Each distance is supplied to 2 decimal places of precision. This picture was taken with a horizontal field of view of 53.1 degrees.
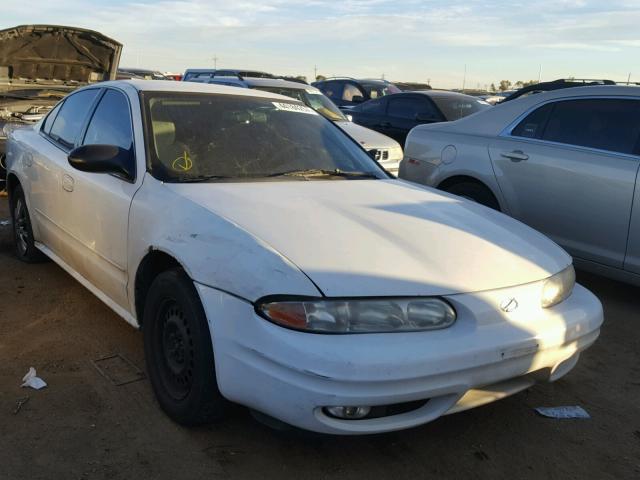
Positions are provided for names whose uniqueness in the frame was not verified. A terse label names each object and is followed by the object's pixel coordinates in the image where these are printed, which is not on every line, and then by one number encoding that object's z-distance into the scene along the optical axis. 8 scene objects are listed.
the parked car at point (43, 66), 7.68
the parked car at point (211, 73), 13.03
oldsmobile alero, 2.36
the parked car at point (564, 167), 4.57
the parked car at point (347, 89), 14.66
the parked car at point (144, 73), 22.45
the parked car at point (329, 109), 8.10
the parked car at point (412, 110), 10.07
